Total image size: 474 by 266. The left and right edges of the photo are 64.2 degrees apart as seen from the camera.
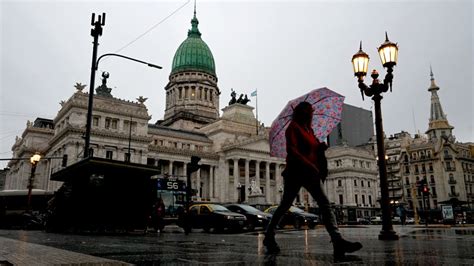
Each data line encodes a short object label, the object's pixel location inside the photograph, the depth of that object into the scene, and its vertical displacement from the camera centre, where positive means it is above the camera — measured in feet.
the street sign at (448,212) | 98.63 +0.43
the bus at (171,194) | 94.02 +4.81
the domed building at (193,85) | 291.38 +100.41
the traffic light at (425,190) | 89.29 +5.46
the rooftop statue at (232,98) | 262.88 +79.46
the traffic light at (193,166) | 57.41 +7.09
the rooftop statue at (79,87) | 171.94 +56.52
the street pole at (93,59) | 48.75 +20.56
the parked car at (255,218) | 71.41 -0.87
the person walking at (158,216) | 61.46 -0.46
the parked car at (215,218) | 62.90 -0.79
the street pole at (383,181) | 36.24 +3.14
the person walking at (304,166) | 20.29 +2.57
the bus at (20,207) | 82.58 +1.67
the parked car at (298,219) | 79.20 -1.17
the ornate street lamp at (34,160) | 82.82 +11.41
